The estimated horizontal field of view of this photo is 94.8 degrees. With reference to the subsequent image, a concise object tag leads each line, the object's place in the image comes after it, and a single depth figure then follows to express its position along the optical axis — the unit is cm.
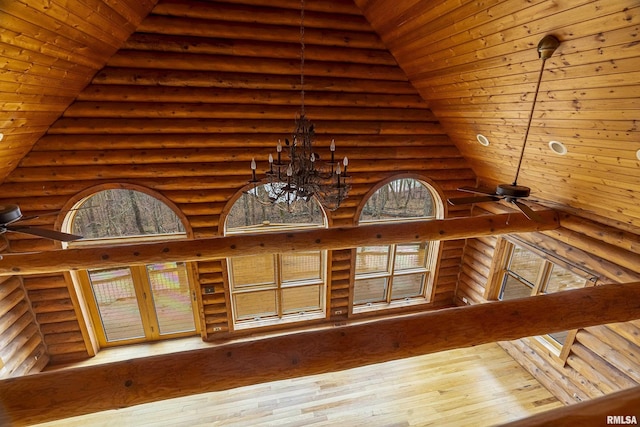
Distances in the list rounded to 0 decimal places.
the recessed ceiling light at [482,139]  437
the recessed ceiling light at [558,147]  336
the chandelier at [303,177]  271
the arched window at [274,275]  519
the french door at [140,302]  503
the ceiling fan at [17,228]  228
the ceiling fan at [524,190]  245
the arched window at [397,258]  566
